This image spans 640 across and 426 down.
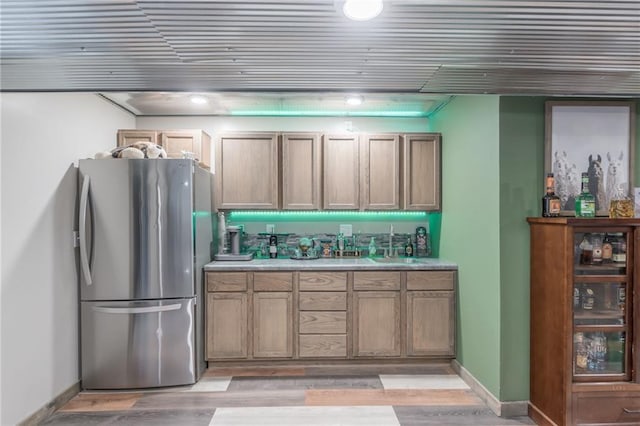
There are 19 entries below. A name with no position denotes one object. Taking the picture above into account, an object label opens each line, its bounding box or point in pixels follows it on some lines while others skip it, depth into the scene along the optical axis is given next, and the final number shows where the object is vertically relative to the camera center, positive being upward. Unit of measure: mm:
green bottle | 2396 +35
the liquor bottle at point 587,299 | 2375 -597
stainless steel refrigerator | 2982 -532
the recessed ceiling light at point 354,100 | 3487 +1051
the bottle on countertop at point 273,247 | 4016 -437
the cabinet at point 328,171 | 3824 +382
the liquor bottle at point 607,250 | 2346 -275
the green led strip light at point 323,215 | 4121 -88
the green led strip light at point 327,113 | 4035 +1050
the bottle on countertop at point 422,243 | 4078 -401
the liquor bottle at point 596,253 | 2346 -294
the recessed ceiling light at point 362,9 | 1396 +775
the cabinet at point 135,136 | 3715 +731
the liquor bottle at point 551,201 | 2473 +43
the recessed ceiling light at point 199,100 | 3531 +1060
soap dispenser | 4113 -458
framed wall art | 2604 +424
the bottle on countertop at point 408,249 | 4102 -476
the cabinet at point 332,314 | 3430 -1009
